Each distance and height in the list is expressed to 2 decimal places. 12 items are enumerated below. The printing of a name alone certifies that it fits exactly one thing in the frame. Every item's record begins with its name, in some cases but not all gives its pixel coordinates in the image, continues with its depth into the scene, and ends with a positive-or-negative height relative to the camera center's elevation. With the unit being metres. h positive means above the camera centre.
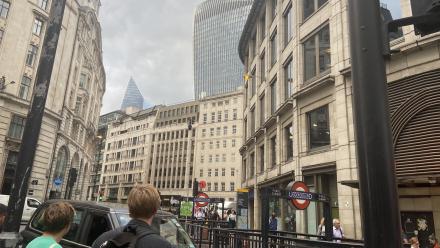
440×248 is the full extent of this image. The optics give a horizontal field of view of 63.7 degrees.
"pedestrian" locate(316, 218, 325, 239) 14.23 -0.30
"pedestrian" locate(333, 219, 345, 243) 13.00 -0.24
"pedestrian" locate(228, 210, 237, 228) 21.80 -0.01
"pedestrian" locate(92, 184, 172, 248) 2.52 -0.07
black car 6.04 -0.20
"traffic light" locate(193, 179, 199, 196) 21.77 +1.71
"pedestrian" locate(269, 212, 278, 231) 16.64 -0.15
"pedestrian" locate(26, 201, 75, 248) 3.34 -0.14
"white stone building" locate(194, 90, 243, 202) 83.25 +17.48
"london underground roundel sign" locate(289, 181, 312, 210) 8.16 +0.53
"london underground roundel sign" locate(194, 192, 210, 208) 18.34 +0.85
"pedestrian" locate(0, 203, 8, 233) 5.62 -0.10
